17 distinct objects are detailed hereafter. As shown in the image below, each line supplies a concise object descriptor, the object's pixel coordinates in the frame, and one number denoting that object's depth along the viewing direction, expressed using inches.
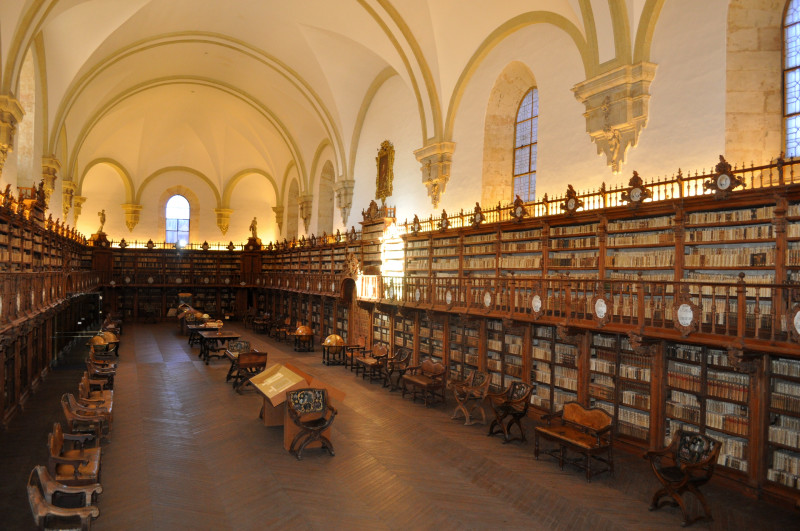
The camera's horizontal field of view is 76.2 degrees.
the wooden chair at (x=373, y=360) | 474.6
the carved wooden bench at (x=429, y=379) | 393.1
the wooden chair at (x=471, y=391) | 356.5
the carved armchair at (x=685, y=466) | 217.3
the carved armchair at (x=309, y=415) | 287.9
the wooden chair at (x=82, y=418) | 255.3
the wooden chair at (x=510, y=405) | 317.1
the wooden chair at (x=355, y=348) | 536.1
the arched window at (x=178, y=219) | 1119.0
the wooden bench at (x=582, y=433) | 260.4
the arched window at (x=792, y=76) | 293.0
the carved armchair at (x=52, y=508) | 158.3
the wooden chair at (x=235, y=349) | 454.3
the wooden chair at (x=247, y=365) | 425.7
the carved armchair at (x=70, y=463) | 196.5
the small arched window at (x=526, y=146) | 477.7
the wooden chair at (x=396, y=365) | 452.8
